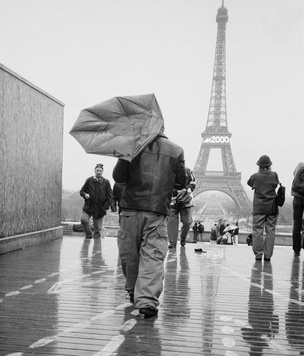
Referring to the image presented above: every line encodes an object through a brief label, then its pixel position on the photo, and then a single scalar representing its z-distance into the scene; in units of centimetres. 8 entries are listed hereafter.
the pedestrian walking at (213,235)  2082
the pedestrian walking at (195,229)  2545
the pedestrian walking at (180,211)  977
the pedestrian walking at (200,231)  2645
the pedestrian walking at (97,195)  1096
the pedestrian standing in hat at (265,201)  850
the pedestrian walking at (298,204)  948
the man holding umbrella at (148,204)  441
